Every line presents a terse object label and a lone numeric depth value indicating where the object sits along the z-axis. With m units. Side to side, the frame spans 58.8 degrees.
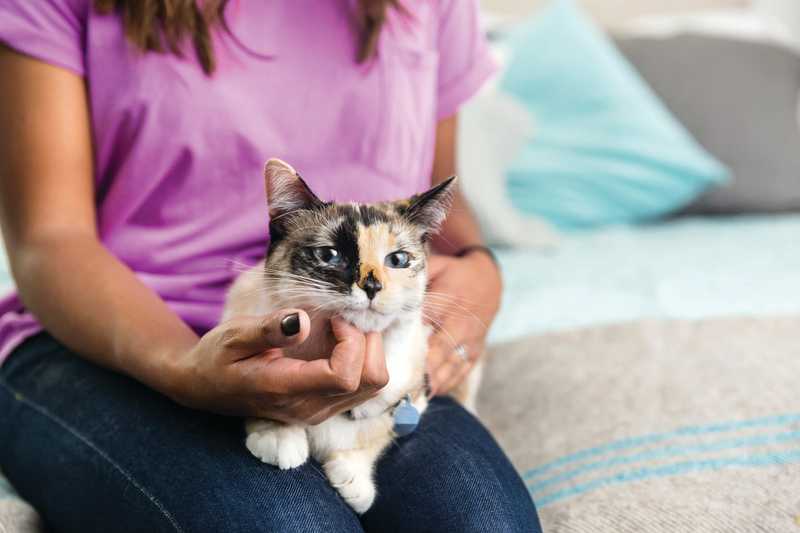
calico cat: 0.67
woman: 0.71
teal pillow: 2.00
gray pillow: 2.06
